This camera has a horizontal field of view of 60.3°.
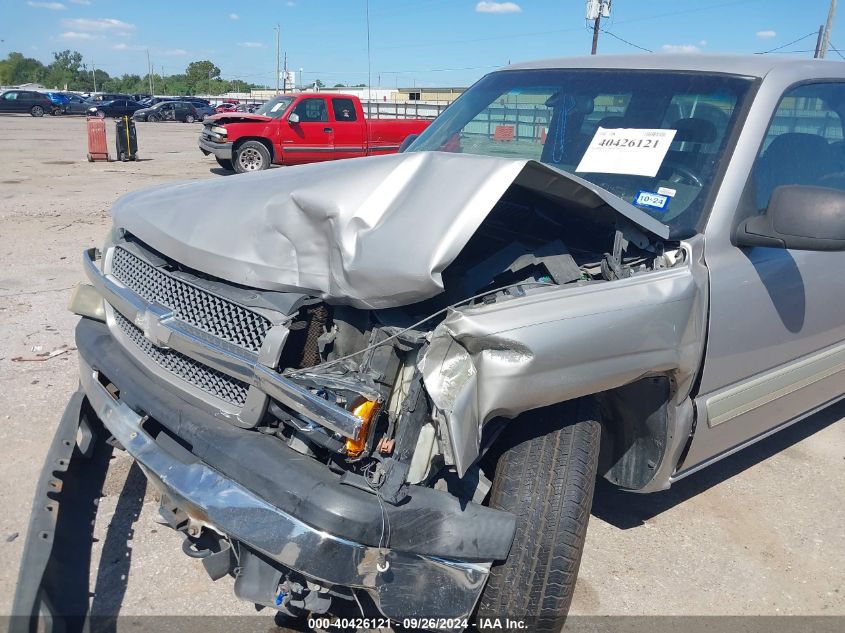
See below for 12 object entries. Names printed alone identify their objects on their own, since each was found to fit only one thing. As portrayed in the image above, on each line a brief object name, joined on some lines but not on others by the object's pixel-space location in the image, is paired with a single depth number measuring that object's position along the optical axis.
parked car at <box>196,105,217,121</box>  43.27
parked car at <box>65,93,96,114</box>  43.31
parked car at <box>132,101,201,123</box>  40.84
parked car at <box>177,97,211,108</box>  45.45
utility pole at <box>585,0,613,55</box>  16.18
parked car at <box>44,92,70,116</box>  41.73
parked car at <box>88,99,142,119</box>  39.59
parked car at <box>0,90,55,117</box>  40.00
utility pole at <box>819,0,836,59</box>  19.34
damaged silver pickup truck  2.00
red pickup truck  15.30
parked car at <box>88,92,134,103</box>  46.03
